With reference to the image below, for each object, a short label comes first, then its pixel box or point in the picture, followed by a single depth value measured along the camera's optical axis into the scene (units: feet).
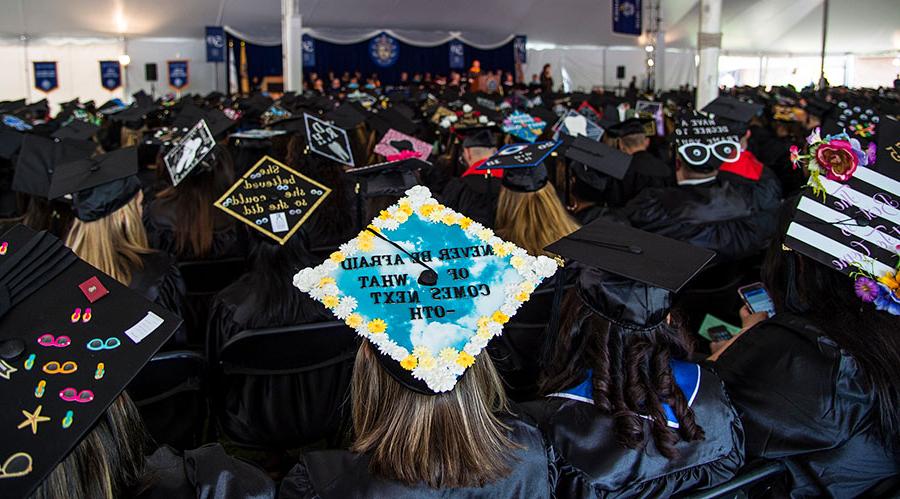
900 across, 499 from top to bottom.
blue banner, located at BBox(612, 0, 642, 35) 57.36
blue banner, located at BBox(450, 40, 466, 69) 86.84
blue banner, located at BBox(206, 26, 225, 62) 72.28
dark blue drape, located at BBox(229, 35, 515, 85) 79.92
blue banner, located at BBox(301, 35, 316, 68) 80.07
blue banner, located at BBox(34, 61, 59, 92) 63.57
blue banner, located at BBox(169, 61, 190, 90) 72.59
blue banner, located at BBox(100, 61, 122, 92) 68.13
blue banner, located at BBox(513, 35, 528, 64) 88.02
